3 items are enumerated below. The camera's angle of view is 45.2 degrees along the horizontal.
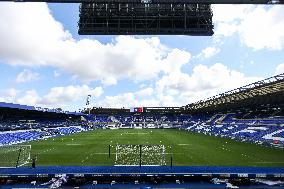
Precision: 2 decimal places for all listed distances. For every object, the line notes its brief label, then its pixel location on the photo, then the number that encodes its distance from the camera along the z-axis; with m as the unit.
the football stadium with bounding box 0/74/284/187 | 19.73
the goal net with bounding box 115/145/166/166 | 26.44
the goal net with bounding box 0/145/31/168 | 27.27
